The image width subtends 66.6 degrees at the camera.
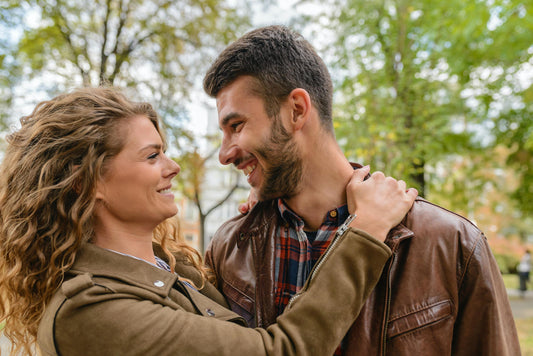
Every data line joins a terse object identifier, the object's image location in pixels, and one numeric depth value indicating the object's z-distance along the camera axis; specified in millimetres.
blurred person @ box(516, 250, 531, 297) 15875
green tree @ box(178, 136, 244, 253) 8461
